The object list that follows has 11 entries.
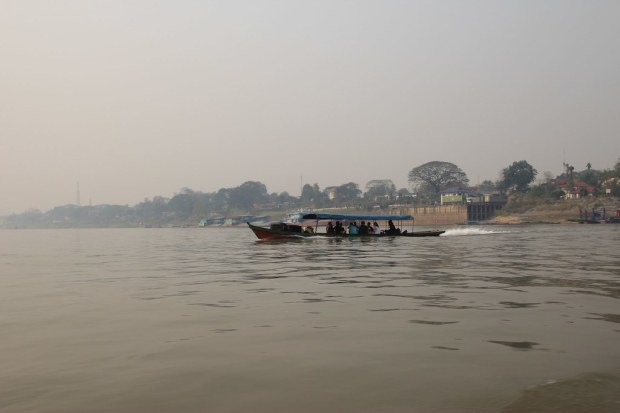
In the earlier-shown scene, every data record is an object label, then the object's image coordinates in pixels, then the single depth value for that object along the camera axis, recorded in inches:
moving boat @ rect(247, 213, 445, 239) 1501.0
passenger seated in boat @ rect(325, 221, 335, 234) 1592.8
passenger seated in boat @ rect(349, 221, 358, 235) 1568.7
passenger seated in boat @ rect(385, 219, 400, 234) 1661.3
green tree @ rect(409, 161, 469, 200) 7101.4
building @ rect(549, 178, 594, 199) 5182.1
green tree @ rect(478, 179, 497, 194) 7650.1
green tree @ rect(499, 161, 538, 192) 6107.3
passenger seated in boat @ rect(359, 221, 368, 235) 1549.3
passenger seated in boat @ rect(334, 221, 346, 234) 1579.2
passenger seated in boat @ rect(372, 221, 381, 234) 1582.2
